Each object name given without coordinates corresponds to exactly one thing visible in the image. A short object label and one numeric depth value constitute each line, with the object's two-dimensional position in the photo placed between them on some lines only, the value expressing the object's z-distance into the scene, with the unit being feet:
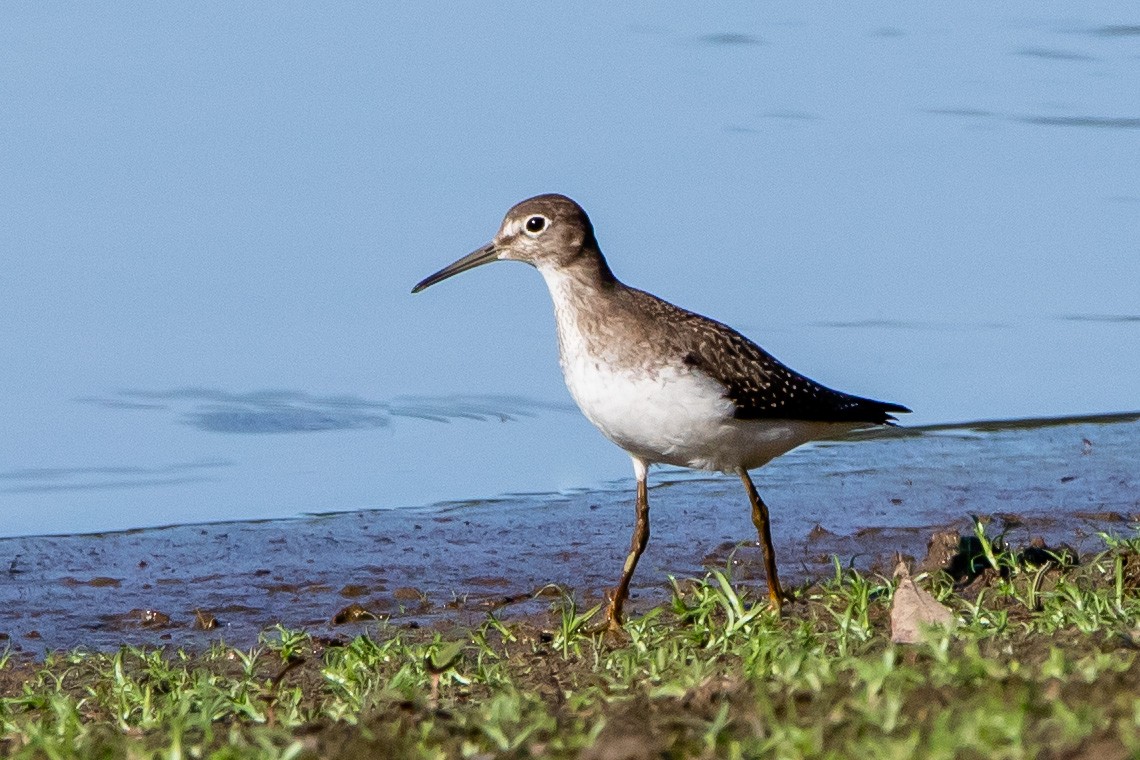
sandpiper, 43.80
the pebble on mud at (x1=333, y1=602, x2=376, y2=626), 47.21
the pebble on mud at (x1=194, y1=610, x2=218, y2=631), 47.03
